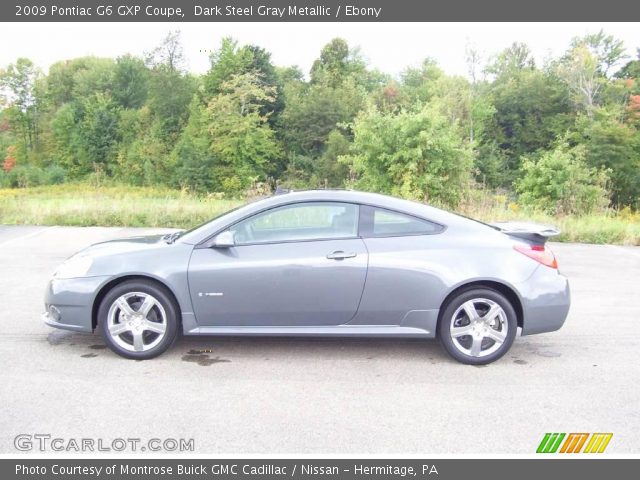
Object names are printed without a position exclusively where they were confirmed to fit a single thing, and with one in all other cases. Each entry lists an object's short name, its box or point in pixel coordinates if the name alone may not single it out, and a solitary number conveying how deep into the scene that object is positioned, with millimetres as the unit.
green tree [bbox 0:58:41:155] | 76812
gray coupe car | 4797
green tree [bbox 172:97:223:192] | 61031
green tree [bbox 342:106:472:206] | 19656
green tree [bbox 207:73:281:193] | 59875
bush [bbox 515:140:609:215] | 32406
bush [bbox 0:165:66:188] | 68125
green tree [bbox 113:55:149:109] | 79562
